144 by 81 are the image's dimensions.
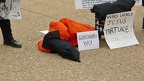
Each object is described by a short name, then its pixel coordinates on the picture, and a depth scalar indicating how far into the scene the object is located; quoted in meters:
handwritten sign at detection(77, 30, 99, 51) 8.13
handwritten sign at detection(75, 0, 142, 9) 8.62
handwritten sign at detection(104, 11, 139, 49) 8.51
